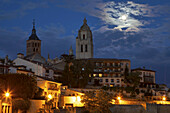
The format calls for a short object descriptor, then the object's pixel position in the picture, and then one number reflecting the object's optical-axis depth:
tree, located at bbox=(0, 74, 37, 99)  45.47
